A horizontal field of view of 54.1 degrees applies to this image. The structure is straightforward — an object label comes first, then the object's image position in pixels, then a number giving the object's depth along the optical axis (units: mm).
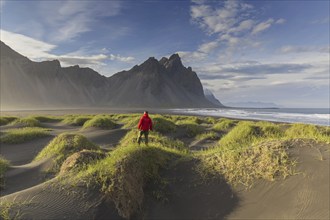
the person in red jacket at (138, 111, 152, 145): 13281
